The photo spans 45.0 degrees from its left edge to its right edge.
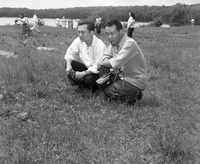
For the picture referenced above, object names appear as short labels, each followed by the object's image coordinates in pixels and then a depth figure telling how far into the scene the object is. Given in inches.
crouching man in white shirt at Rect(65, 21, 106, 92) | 154.9
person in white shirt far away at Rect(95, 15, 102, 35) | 725.3
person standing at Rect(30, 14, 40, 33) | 754.2
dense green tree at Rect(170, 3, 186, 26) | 2623.0
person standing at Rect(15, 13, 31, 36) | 592.3
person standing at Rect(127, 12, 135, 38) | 552.1
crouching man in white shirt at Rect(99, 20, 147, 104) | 135.6
